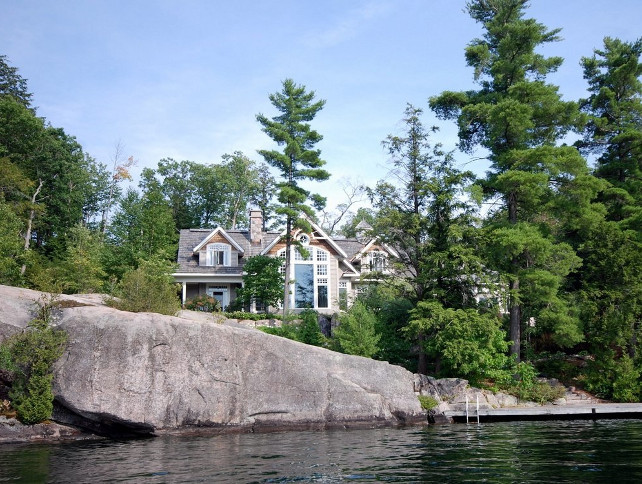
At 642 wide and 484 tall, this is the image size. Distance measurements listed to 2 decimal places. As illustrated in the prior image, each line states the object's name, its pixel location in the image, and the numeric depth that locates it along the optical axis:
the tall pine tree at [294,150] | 35.09
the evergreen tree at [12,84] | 50.66
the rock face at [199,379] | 19.03
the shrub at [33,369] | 18.56
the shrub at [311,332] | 29.27
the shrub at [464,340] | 25.25
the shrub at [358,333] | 26.38
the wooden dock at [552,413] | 22.73
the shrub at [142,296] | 22.47
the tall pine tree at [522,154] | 25.84
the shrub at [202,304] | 33.73
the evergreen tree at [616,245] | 26.55
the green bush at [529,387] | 25.95
